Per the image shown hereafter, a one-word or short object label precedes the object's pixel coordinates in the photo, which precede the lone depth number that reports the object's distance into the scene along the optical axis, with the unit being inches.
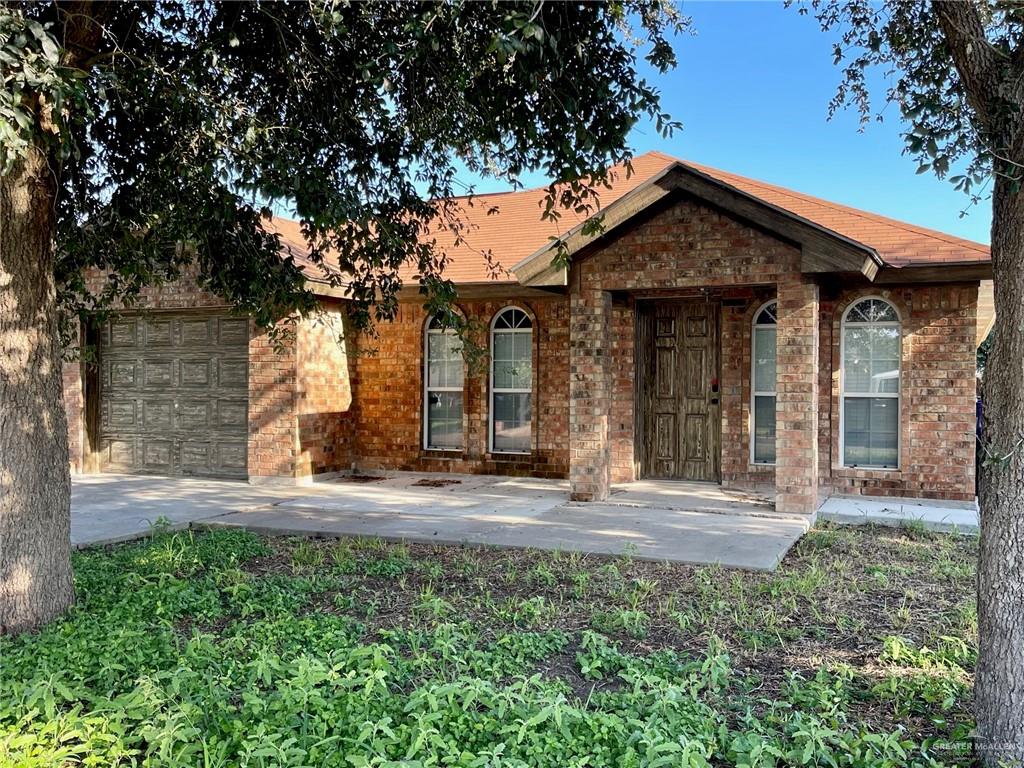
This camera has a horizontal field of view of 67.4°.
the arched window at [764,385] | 415.5
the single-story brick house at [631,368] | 359.3
